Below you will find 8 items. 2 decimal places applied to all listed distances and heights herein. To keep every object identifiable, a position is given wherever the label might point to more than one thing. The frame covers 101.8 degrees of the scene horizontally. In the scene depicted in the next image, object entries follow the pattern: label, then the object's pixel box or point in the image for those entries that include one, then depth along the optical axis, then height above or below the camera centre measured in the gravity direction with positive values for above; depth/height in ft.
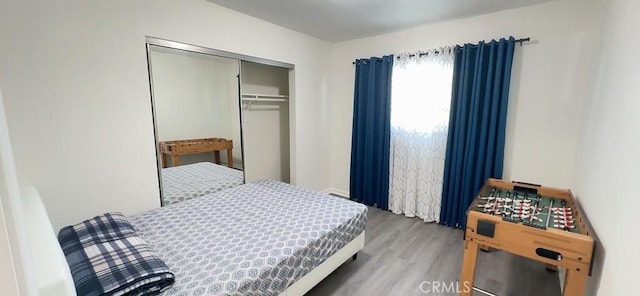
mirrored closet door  7.66 +0.01
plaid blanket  4.11 -2.56
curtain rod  8.22 +2.48
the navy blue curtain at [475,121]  8.64 -0.09
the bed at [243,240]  4.39 -2.78
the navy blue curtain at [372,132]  11.34 -0.64
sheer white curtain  10.00 -0.48
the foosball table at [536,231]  4.58 -2.17
